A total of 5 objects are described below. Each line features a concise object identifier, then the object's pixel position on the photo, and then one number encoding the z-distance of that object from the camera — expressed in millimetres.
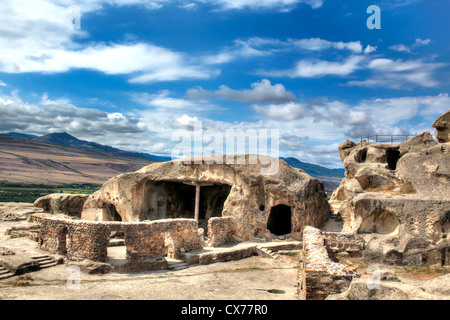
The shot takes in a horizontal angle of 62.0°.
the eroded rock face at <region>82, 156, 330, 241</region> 23094
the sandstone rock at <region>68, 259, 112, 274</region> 15625
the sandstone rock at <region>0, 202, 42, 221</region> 27531
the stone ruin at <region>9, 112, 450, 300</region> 16500
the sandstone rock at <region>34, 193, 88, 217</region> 29156
